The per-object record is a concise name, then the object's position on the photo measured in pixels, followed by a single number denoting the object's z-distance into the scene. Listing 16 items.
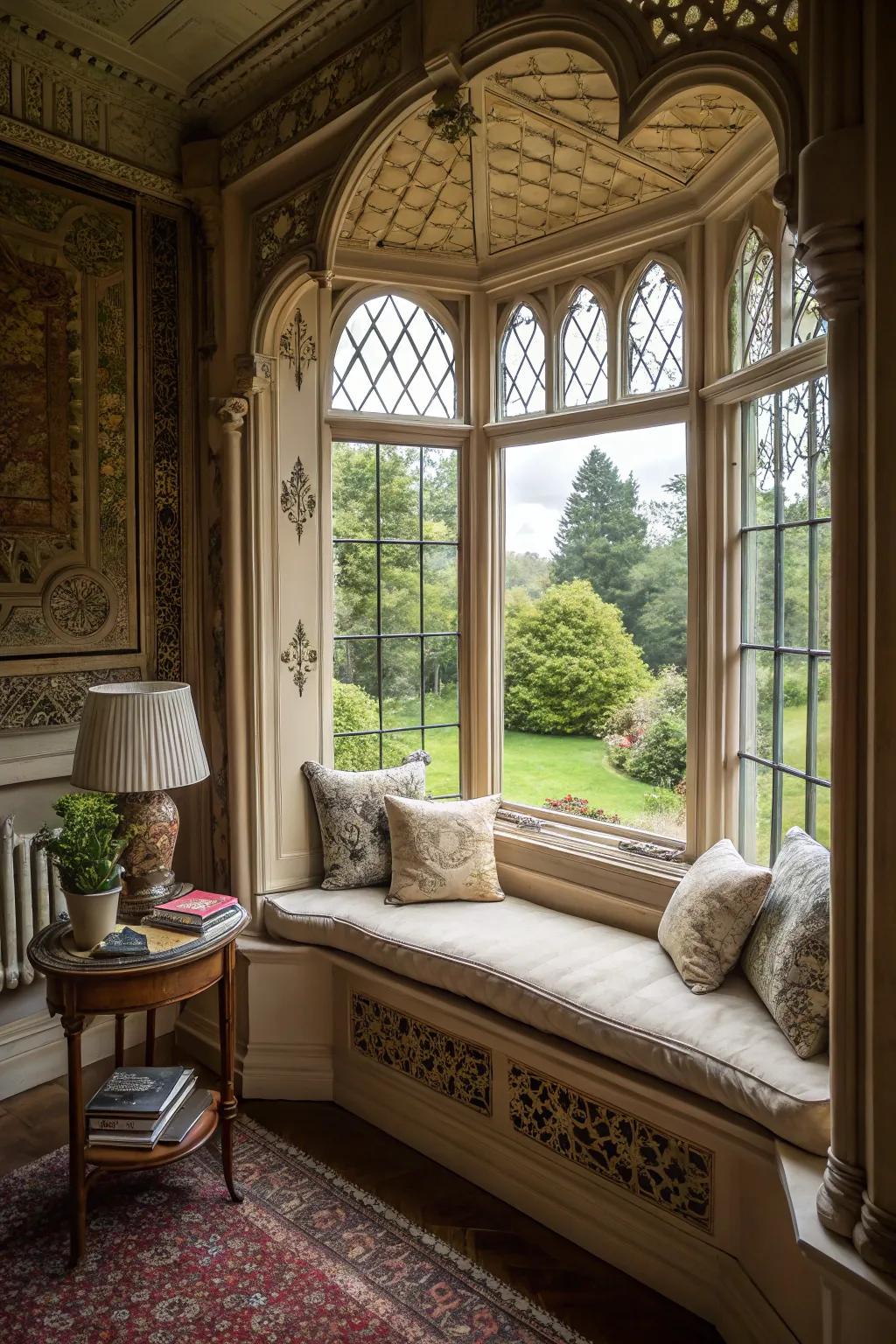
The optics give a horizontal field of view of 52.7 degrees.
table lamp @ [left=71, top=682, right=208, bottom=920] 2.71
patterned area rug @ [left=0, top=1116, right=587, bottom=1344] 2.14
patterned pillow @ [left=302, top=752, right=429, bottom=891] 3.45
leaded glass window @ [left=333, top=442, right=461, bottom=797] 3.70
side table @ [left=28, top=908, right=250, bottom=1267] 2.38
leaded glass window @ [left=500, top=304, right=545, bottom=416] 3.66
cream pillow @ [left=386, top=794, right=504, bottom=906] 3.29
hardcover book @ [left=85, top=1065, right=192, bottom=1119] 2.51
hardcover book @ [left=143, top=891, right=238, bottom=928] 2.66
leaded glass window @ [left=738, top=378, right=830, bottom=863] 2.60
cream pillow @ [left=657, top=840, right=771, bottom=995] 2.46
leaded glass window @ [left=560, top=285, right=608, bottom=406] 3.44
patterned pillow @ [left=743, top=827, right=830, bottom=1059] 2.10
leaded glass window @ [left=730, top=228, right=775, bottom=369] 2.78
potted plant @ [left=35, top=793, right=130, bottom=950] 2.49
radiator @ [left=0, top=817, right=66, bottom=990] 3.00
